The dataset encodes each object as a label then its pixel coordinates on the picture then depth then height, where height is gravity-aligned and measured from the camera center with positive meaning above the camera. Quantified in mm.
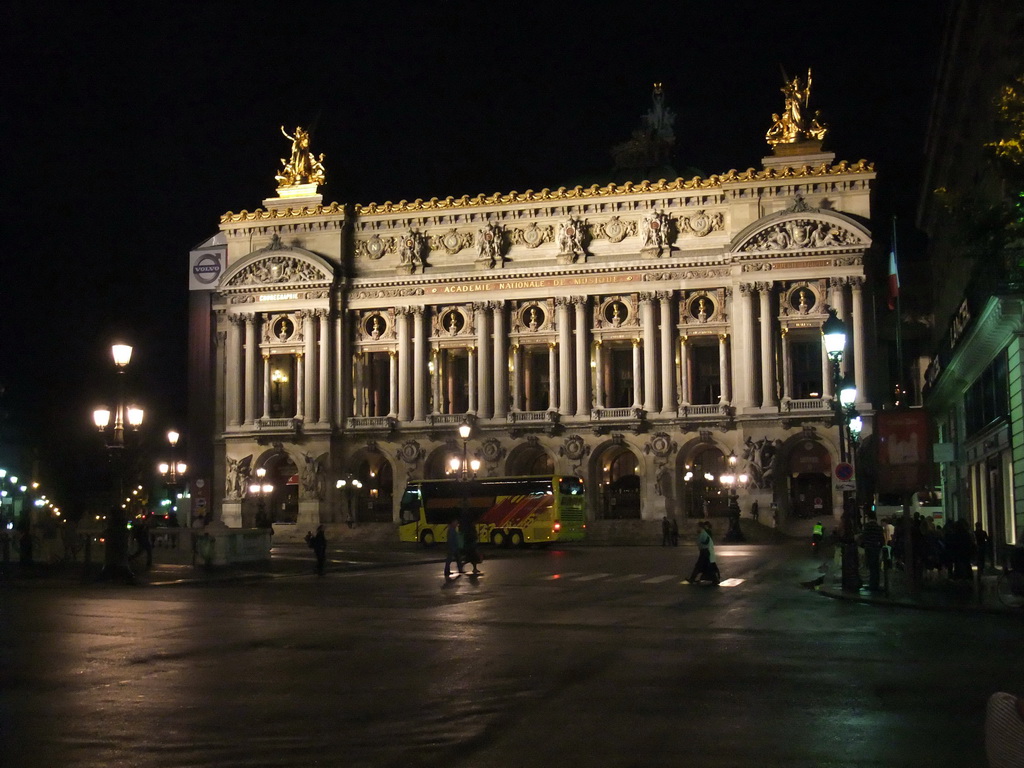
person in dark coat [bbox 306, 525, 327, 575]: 37894 -1528
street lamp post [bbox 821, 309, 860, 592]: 28438 +1965
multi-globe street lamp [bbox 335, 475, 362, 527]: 77812 +383
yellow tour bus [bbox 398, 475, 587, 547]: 60250 -709
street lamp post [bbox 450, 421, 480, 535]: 72500 +1622
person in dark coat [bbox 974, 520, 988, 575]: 32922 -1519
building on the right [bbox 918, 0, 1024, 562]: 21703 +4535
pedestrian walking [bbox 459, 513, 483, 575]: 35062 -1376
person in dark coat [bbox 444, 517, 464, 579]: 33375 -1350
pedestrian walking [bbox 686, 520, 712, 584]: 30859 -1526
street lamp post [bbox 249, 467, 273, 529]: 78562 +525
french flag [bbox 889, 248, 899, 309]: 40906 +6763
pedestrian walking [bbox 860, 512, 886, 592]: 28453 -1381
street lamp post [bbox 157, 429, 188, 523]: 46406 +1289
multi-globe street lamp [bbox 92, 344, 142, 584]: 31938 -557
